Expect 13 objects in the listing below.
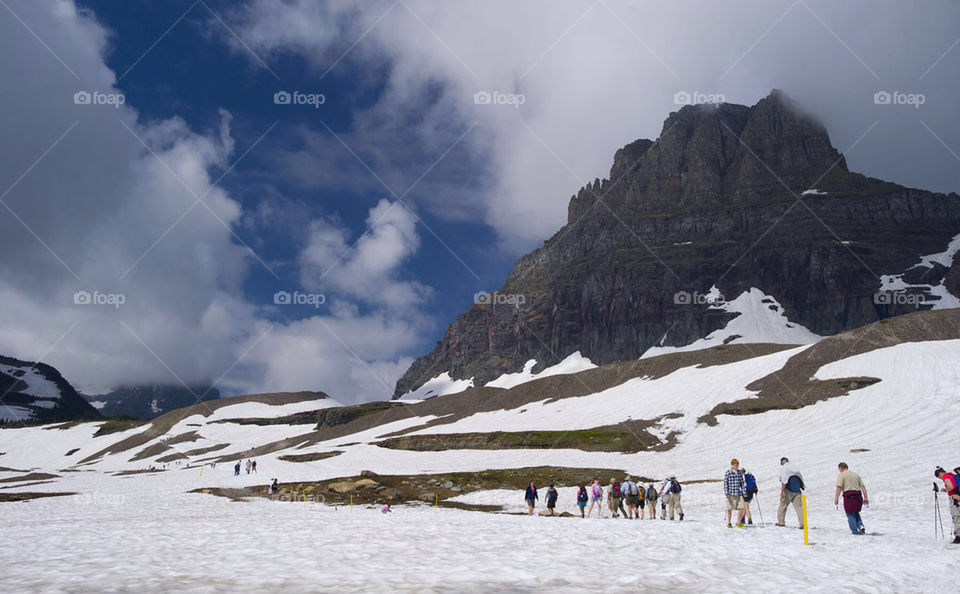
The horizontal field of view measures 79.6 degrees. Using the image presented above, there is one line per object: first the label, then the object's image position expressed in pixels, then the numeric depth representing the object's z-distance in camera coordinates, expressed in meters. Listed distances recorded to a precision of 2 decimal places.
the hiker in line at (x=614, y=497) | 32.91
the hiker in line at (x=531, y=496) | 35.27
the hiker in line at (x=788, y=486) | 22.52
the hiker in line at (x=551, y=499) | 33.09
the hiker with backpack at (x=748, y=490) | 23.38
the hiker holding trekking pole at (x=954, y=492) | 17.39
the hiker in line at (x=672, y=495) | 28.80
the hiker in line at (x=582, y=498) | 33.33
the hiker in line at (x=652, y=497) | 30.77
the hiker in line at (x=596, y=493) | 33.75
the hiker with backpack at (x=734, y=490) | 23.64
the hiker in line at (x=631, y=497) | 32.15
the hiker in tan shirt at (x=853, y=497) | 20.02
